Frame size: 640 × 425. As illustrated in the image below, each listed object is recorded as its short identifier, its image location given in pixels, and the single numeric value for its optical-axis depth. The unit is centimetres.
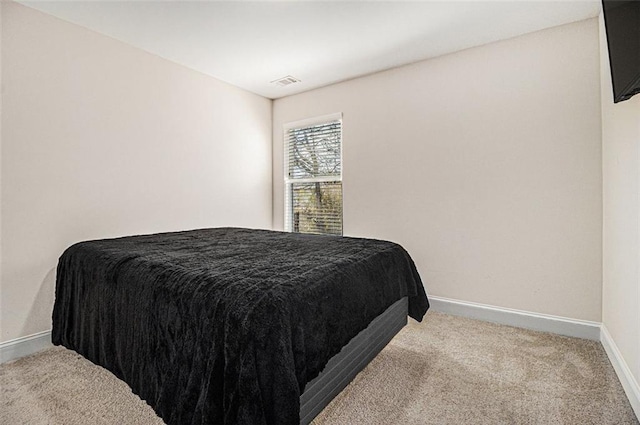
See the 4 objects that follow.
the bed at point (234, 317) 108
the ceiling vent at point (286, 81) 350
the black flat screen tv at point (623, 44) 120
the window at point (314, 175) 377
